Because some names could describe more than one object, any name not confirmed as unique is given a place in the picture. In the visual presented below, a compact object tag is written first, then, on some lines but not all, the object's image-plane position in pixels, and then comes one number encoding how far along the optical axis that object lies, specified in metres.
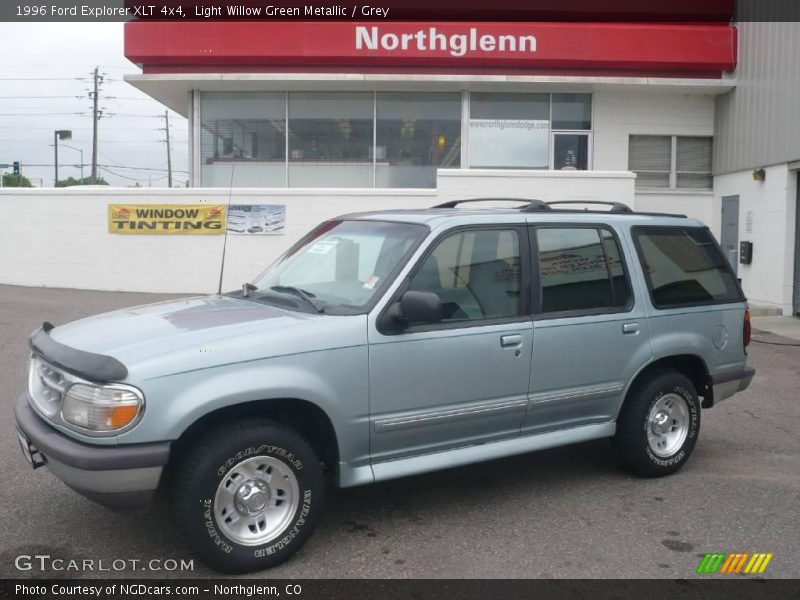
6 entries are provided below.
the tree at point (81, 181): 76.76
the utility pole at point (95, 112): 52.24
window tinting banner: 17.30
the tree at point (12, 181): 72.66
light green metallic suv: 3.94
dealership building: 17.23
